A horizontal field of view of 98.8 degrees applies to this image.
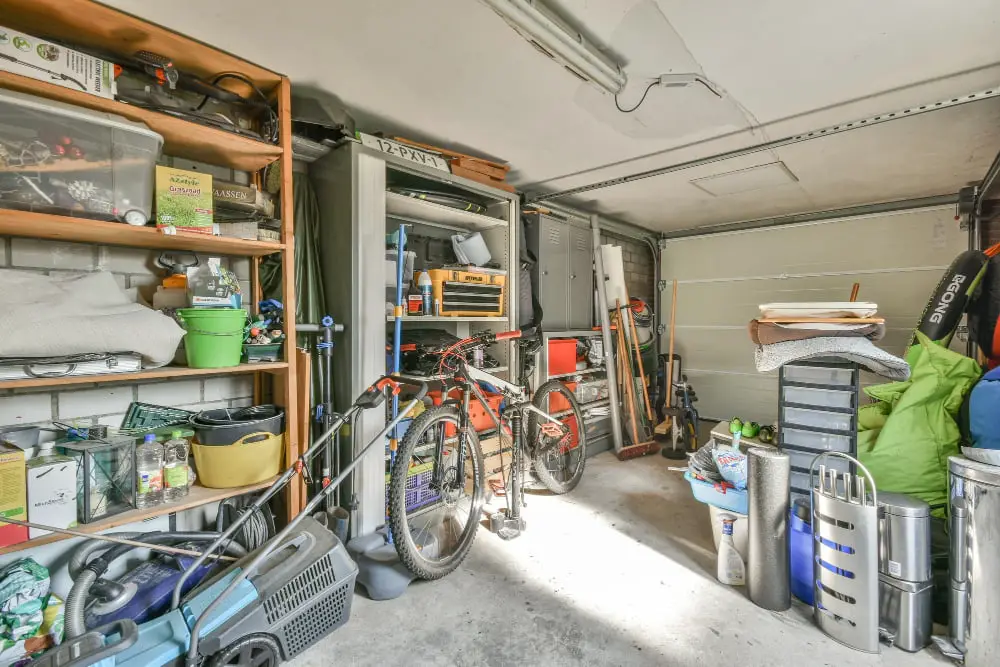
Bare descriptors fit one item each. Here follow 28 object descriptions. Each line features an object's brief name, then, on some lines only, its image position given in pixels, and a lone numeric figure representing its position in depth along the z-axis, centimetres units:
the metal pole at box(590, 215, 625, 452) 386
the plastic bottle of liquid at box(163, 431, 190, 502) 158
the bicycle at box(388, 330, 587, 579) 188
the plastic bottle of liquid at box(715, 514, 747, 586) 193
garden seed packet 151
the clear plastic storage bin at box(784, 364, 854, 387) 179
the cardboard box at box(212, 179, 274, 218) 175
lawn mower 123
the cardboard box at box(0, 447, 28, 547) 127
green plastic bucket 159
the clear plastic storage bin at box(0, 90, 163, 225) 127
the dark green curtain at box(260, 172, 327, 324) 216
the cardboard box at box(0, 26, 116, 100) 127
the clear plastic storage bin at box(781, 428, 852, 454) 181
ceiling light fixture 140
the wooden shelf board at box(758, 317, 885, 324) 178
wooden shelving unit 136
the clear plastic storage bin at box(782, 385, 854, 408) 180
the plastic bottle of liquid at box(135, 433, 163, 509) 152
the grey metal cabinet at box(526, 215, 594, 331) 345
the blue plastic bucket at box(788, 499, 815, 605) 179
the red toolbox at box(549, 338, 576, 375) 343
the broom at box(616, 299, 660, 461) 373
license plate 226
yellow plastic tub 163
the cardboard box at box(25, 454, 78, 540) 132
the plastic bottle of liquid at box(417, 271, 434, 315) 254
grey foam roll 173
